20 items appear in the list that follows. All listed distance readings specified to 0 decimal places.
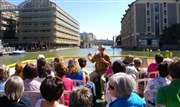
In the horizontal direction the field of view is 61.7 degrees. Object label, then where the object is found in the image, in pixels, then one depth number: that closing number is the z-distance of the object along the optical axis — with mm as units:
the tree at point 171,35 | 43731
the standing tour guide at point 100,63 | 4426
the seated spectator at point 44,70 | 3071
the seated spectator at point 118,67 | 2974
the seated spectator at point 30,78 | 2673
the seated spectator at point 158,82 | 2594
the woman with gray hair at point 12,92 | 1931
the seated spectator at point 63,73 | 2836
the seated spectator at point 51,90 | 1797
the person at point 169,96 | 1909
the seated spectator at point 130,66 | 3631
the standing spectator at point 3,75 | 2628
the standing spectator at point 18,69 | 3339
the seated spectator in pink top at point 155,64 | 3818
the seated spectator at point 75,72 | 3352
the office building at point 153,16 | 50363
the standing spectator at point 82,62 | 3828
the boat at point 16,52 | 45382
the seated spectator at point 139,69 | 4063
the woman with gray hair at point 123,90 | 1672
